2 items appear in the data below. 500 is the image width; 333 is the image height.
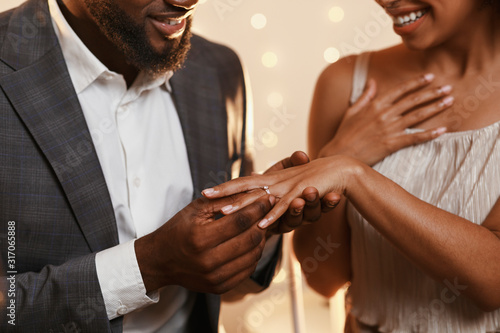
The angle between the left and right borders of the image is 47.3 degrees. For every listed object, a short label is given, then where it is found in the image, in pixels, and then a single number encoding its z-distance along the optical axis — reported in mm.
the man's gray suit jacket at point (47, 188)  1304
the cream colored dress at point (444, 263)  1357
